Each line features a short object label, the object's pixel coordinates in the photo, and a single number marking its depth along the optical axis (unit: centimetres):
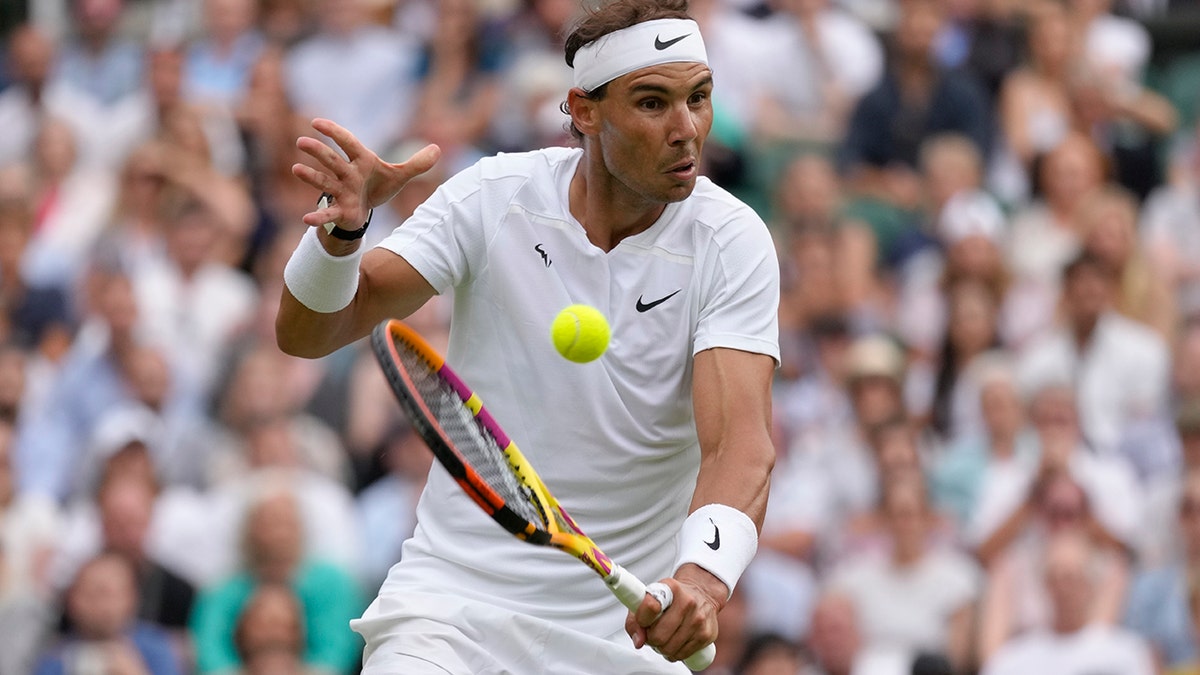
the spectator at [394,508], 1852
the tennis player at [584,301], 969
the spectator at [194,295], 2116
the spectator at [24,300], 2197
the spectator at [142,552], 1811
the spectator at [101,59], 2583
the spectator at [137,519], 1825
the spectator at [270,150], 2297
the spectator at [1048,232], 2058
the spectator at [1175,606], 1714
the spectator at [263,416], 1942
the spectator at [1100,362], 1966
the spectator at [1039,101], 2278
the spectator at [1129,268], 2030
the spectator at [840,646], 1744
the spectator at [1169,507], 1783
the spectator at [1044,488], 1797
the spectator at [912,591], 1770
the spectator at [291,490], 1834
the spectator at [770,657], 1691
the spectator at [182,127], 2314
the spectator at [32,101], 2530
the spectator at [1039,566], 1750
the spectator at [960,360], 1961
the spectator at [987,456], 1867
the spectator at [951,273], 2025
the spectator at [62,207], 2292
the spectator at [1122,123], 2272
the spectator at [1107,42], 2344
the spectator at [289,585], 1781
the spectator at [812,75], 2364
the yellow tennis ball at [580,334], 932
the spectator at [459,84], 2312
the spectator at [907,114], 2262
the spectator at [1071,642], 1684
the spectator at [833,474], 1881
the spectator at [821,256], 2072
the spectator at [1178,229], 2080
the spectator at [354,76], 2484
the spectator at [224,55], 2508
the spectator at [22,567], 1781
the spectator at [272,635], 1723
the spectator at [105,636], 1737
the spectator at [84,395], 2019
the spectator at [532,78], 2253
